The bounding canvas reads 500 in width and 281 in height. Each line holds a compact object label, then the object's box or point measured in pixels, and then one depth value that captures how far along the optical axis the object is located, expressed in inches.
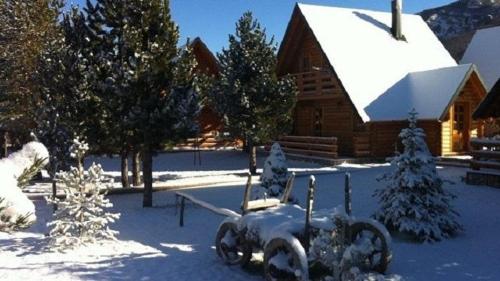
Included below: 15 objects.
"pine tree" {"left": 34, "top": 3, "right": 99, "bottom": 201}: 580.1
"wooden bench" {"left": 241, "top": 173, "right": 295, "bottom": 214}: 347.6
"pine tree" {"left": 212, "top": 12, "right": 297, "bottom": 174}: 760.3
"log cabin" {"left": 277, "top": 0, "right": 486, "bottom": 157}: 909.2
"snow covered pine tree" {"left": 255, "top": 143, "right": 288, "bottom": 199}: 464.8
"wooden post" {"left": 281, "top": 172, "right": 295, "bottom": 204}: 377.3
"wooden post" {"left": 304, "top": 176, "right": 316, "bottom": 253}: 296.9
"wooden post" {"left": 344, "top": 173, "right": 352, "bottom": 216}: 311.3
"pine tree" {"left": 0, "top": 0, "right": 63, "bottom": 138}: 616.1
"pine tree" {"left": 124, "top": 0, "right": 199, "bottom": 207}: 538.0
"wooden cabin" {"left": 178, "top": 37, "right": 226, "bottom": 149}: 1246.9
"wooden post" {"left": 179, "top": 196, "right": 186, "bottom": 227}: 463.8
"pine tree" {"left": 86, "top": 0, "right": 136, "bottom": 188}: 534.0
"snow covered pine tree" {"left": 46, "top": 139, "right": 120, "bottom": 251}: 384.2
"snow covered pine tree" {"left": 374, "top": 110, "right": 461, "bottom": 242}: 386.0
